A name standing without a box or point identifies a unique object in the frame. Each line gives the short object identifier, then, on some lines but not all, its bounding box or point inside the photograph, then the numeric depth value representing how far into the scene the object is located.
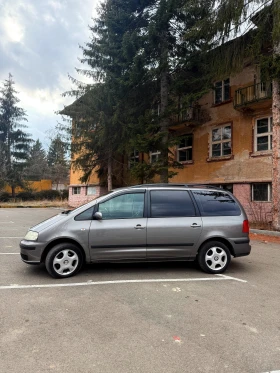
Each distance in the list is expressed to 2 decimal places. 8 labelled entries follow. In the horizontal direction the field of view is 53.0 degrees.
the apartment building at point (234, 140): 15.50
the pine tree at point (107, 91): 16.47
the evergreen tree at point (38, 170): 60.88
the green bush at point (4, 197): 37.25
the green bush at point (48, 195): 40.23
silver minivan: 5.27
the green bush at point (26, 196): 39.49
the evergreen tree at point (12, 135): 41.09
